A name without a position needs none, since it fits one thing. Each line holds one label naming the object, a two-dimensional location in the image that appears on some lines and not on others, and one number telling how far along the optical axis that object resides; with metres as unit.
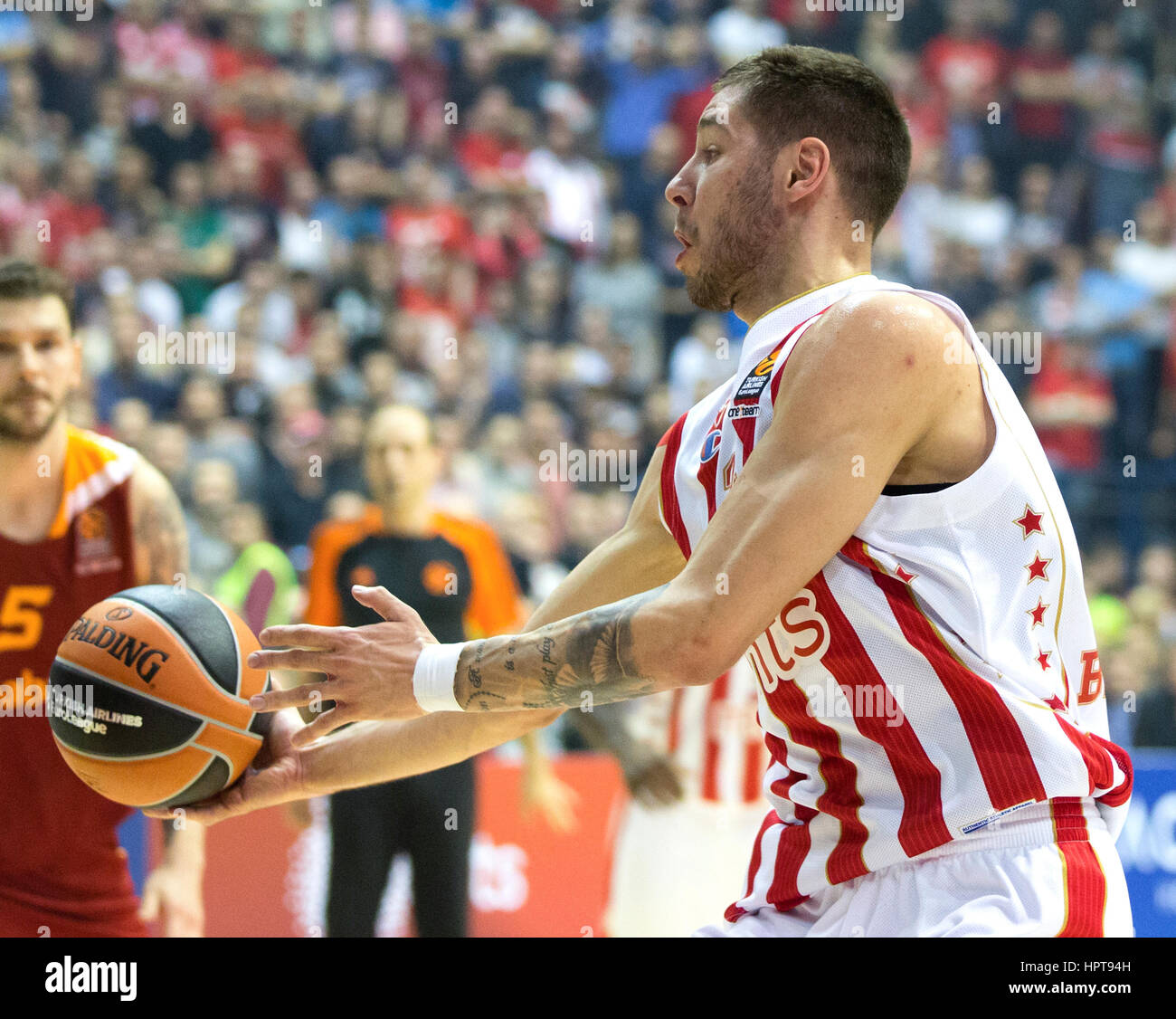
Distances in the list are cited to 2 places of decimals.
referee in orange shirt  6.02
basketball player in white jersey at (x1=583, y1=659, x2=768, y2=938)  6.00
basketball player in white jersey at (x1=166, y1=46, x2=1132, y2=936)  2.30
